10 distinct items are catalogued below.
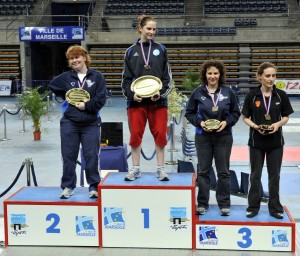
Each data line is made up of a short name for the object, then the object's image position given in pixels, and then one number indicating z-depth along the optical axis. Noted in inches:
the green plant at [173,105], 497.0
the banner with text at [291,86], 958.1
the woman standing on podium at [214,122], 223.3
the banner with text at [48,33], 978.7
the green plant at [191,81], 804.3
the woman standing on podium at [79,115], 231.0
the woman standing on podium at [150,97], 227.1
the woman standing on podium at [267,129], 219.5
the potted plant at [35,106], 554.9
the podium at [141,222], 222.2
